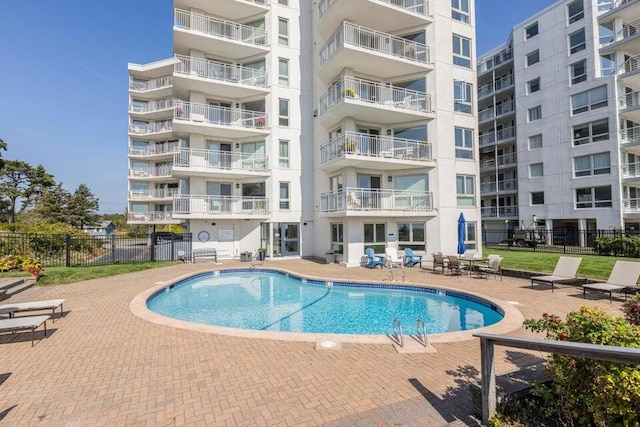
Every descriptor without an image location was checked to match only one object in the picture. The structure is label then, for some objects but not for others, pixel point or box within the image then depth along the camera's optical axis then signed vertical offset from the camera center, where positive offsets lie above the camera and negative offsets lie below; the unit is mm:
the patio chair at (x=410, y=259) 17094 -2204
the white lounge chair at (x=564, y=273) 10898 -2072
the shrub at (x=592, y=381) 2438 -1448
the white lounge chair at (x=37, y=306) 7270 -1975
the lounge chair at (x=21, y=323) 5926 -1954
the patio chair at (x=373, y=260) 16703 -2171
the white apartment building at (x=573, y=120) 24344 +9018
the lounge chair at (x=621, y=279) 9242 -1965
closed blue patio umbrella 15768 -757
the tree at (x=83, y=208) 44281 +2837
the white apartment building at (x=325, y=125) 17891 +6393
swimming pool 9000 -3036
